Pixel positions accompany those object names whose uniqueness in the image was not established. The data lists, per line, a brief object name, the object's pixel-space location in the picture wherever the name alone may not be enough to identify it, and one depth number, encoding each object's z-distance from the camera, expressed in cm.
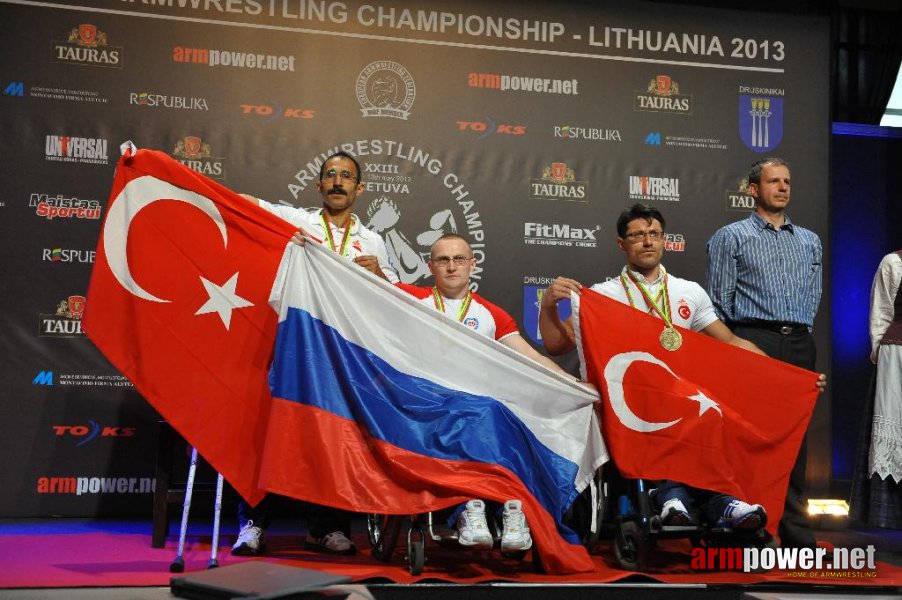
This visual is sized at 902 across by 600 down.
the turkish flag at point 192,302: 335
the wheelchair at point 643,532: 333
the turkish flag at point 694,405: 346
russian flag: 317
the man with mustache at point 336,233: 361
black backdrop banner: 454
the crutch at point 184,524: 312
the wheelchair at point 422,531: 313
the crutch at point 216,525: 318
